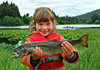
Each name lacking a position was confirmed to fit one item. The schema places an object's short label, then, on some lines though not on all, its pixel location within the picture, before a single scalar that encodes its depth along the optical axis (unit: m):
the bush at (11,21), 38.25
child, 1.62
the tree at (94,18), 52.96
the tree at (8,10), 41.83
